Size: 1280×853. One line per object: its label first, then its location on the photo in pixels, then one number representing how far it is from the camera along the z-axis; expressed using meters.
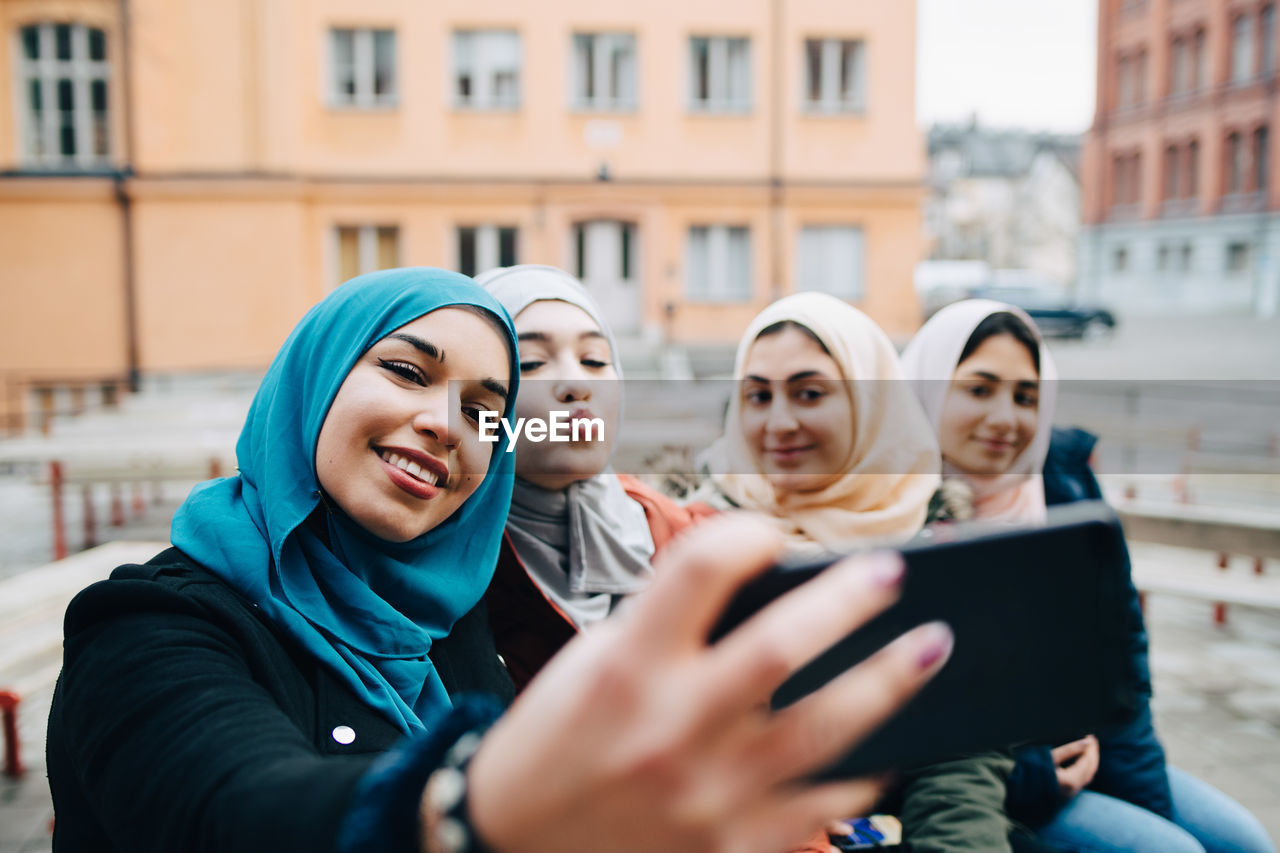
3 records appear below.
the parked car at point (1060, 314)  22.84
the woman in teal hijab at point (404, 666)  0.53
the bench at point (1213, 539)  4.61
